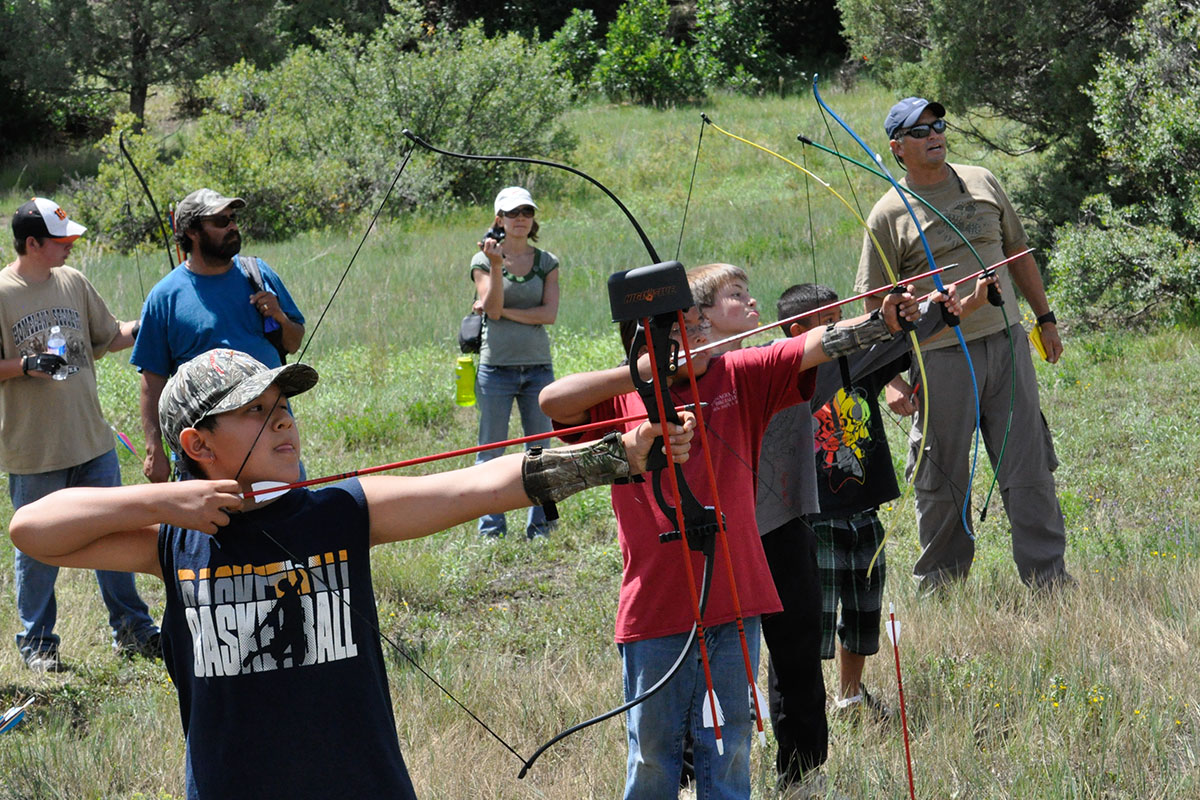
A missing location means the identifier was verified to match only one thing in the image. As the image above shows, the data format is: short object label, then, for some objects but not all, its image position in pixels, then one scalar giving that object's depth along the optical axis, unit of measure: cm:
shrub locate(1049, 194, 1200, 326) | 1839
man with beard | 913
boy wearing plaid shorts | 753
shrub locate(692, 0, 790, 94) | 5750
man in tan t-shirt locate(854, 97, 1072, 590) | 950
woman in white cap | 1216
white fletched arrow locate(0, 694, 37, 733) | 647
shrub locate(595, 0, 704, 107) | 5656
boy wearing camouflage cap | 439
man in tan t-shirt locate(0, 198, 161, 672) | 954
